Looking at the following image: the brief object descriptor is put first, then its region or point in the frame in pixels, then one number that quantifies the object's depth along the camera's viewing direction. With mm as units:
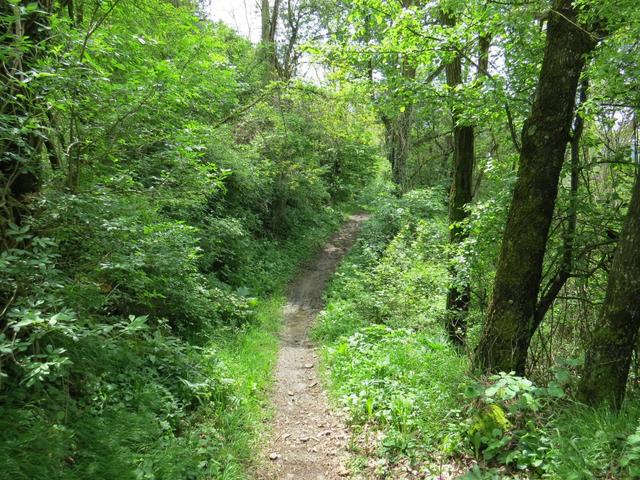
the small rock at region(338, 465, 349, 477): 4151
